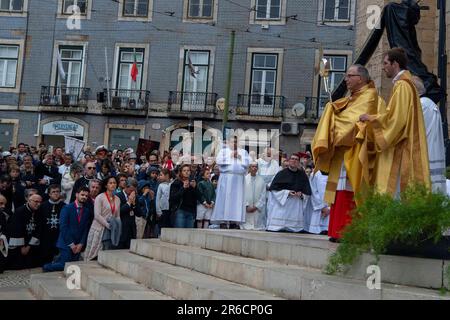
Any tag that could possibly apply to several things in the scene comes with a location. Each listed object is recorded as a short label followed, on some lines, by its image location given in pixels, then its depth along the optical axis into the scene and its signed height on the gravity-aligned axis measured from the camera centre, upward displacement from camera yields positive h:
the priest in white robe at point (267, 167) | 14.99 +1.11
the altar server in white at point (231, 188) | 13.12 +0.52
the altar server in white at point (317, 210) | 12.84 +0.23
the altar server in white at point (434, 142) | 7.22 +0.90
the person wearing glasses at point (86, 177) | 12.83 +0.53
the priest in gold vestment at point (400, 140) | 6.81 +0.84
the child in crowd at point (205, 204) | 13.78 +0.20
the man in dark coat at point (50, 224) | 11.96 -0.34
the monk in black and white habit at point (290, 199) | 12.73 +0.39
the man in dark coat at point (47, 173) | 14.28 +0.61
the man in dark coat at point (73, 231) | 10.95 -0.39
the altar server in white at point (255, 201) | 13.94 +0.34
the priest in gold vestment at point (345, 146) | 7.17 +0.79
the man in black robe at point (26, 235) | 11.63 -0.55
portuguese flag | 32.06 +6.11
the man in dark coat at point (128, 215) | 11.46 -0.09
